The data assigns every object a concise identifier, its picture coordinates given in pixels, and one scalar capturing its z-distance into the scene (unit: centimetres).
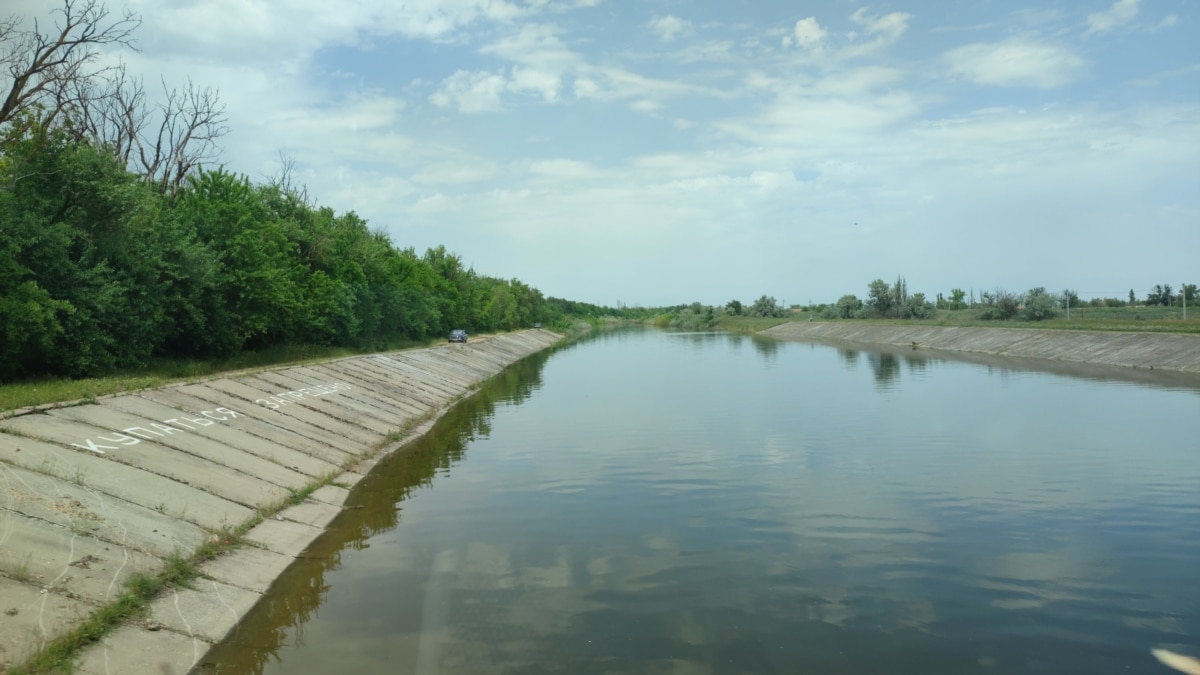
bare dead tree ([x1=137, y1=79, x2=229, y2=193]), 4544
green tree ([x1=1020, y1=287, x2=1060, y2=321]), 7069
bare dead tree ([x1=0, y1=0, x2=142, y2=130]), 2555
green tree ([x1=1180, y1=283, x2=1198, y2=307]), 6724
